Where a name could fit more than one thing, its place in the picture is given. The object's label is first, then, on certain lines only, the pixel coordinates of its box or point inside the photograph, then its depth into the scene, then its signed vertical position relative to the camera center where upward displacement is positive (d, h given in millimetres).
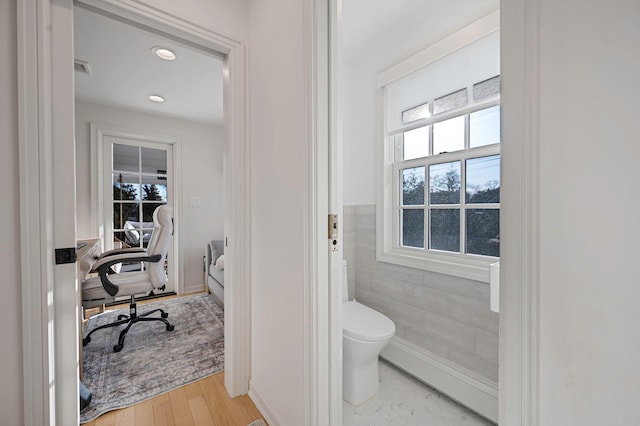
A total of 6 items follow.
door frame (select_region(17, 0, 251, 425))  1038 +75
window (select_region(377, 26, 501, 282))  1574 +325
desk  1839 -422
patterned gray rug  1613 -1127
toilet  1495 -845
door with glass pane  3322 +303
